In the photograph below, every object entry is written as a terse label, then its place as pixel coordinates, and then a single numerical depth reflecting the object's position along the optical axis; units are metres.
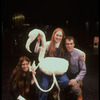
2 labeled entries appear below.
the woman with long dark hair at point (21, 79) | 2.88
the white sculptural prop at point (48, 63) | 2.71
